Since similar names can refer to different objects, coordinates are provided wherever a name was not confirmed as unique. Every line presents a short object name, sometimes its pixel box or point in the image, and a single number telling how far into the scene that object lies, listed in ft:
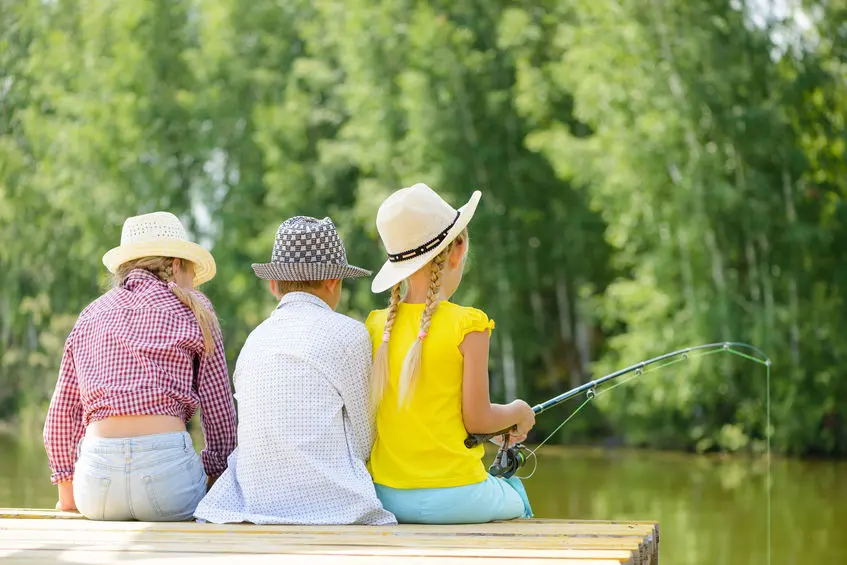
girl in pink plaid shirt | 25.27
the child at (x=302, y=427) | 24.02
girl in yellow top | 24.03
